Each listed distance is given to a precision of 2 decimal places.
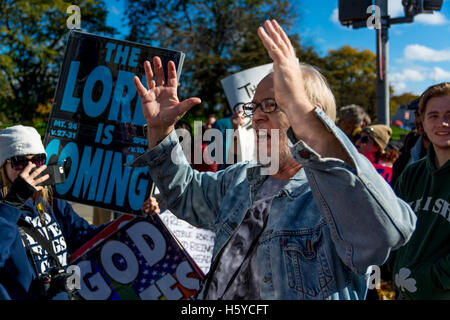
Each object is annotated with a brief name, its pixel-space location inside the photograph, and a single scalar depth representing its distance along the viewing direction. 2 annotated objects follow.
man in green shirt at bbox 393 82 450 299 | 1.93
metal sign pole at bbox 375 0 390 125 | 4.64
